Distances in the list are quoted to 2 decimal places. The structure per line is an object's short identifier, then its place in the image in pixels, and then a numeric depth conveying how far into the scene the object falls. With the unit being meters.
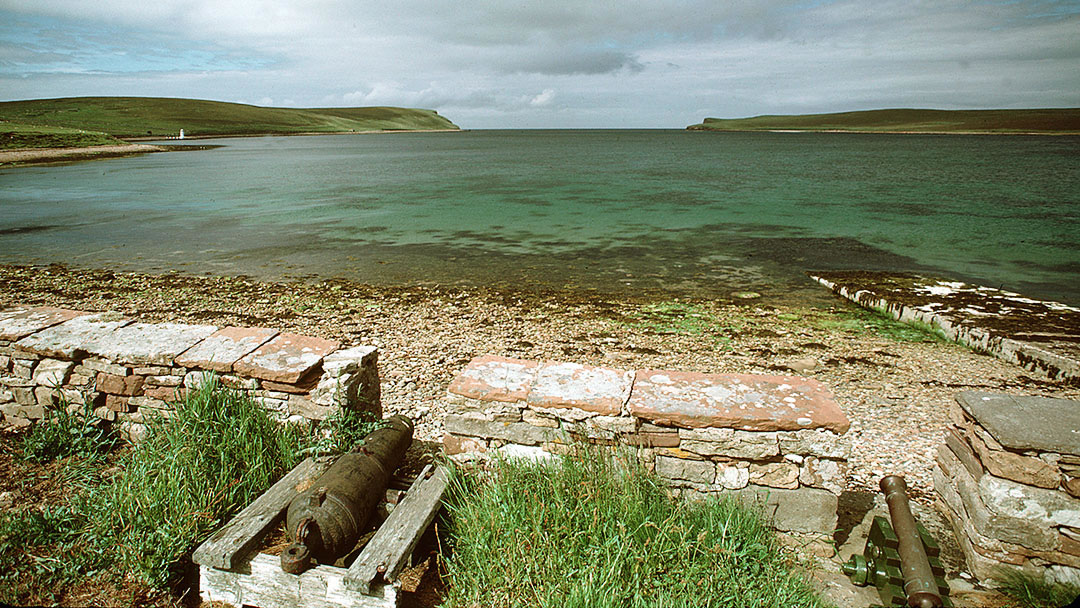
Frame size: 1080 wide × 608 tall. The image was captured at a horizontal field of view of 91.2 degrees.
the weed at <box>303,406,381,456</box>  3.89
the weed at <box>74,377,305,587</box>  3.14
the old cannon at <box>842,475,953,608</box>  2.74
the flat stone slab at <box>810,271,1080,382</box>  6.57
